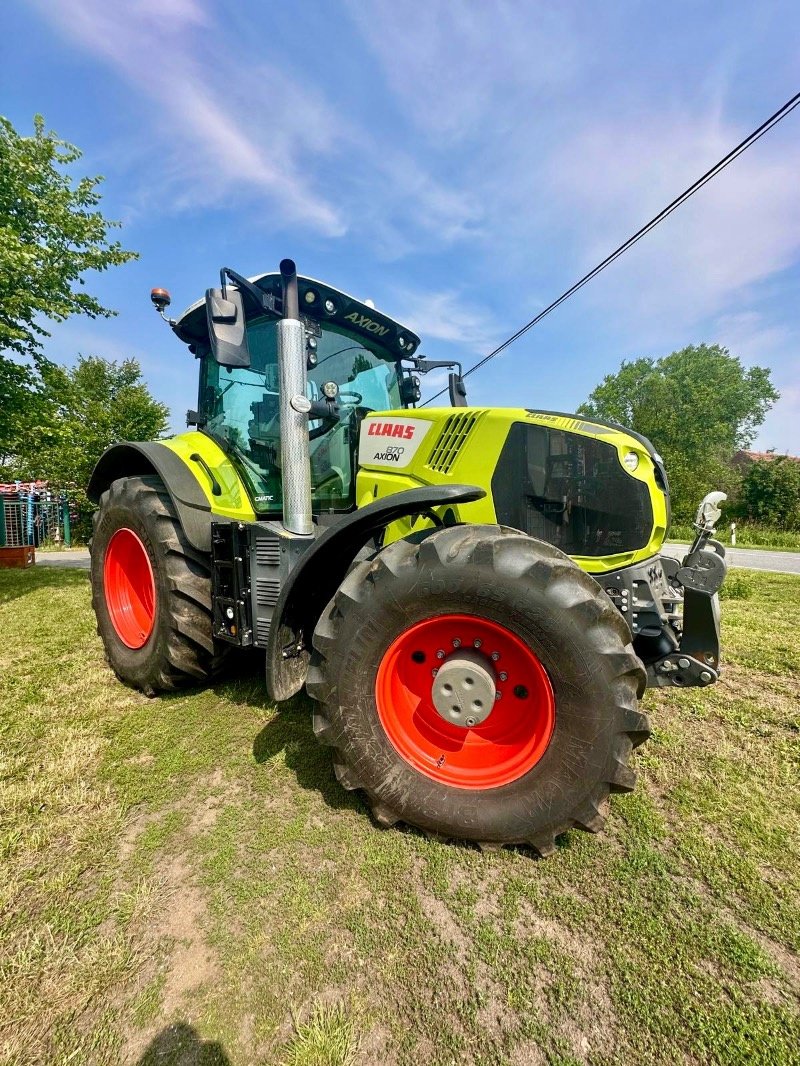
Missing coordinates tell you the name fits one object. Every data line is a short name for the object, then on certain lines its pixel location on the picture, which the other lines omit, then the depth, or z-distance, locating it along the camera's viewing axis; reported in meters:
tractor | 1.75
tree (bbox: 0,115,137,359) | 6.55
